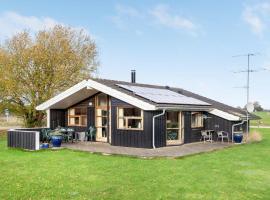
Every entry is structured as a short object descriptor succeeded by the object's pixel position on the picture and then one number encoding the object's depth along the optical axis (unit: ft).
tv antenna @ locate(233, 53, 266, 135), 52.49
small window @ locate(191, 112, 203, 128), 50.19
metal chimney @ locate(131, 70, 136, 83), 55.27
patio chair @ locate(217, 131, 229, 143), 51.29
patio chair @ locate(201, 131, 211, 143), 50.99
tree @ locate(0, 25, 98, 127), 66.45
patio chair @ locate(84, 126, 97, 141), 48.27
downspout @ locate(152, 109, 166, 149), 40.20
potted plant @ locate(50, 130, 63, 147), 41.46
